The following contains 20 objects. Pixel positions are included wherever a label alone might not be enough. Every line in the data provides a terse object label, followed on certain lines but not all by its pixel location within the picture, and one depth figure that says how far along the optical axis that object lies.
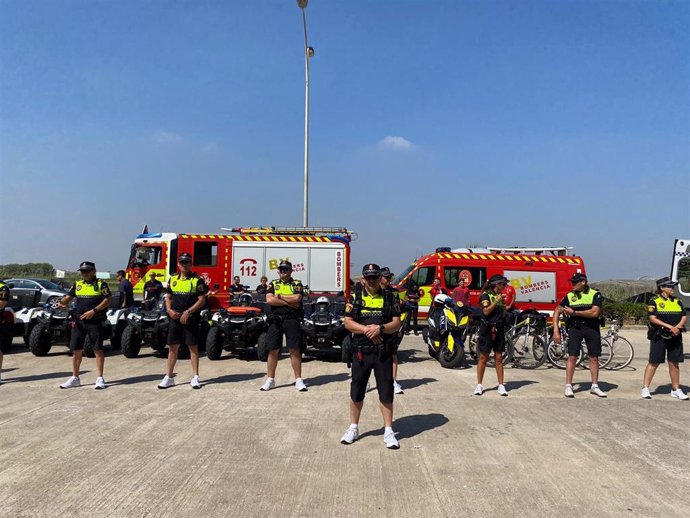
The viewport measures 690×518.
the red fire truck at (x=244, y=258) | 15.98
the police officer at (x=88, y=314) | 7.07
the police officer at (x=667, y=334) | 7.05
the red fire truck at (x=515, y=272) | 15.73
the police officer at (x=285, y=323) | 7.19
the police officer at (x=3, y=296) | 7.50
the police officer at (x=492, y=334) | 7.11
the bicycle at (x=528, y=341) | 9.59
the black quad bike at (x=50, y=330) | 9.72
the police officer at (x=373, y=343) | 4.80
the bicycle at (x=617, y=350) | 9.56
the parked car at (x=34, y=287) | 19.61
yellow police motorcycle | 9.19
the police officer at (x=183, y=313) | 7.21
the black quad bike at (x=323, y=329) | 9.43
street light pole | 21.06
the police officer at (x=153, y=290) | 12.34
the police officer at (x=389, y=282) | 7.21
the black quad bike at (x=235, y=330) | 9.55
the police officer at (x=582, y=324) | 7.18
